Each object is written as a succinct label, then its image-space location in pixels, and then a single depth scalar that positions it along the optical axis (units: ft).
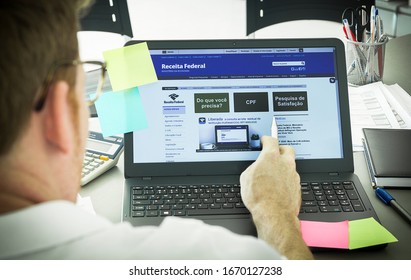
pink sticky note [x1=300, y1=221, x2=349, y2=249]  3.06
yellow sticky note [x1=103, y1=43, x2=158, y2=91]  3.67
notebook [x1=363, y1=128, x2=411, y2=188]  3.65
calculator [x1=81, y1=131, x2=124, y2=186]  3.77
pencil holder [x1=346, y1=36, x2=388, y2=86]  4.96
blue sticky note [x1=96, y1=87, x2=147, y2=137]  3.67
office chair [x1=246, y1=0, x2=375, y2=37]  6.59
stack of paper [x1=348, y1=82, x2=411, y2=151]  4.44
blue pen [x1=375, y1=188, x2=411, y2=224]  3.34
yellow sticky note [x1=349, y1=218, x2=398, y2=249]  3.06
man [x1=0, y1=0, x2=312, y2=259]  2.02
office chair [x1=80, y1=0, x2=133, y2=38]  6.08
